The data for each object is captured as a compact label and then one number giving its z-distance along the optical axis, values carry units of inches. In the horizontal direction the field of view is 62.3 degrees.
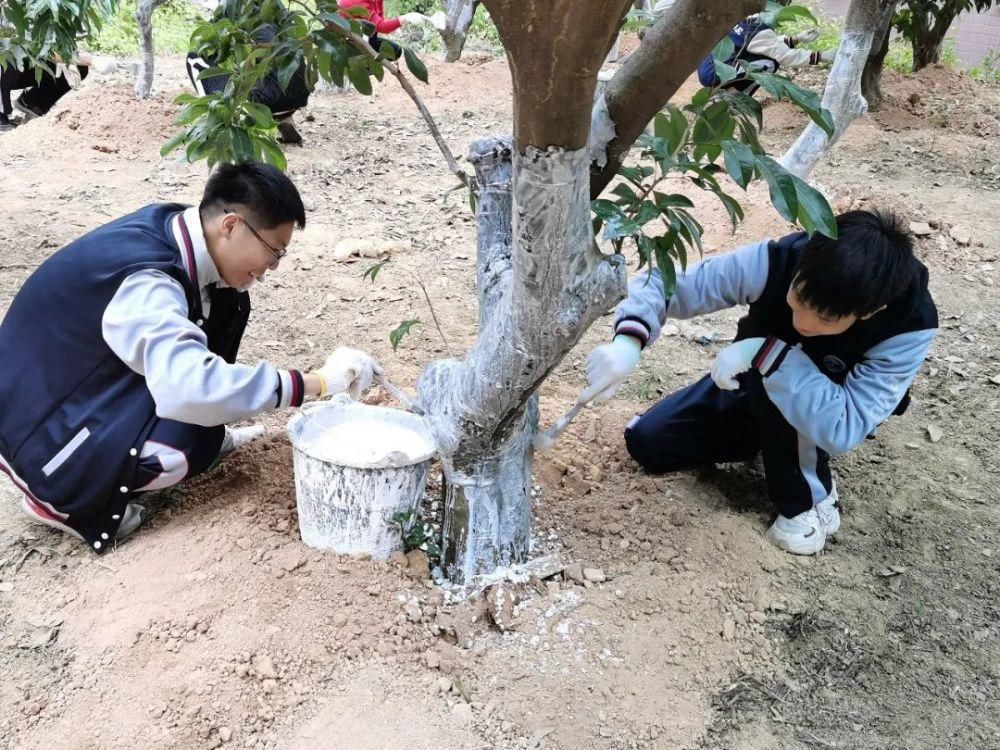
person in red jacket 171.8
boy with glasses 71.1
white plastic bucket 69.1
